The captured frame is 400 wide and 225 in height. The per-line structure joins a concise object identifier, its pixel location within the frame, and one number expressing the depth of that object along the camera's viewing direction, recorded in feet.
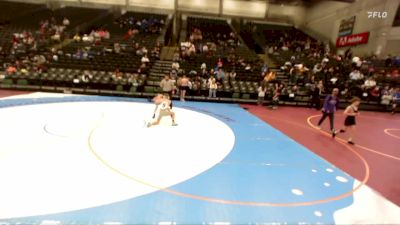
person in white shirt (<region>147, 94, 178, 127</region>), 23.57
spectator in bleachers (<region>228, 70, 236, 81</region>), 47.14
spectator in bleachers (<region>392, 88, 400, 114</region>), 43.45
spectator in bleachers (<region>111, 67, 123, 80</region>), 43.34
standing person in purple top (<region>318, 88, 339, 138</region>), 25.25
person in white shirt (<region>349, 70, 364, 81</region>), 48.78
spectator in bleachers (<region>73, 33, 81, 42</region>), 55.43
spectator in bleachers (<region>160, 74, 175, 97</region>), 38.78
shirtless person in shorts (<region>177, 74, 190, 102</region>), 40.47
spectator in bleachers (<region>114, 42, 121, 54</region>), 50.80
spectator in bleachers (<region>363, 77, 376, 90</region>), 46.75
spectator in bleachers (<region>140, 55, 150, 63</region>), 48.16
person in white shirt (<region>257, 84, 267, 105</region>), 41.32
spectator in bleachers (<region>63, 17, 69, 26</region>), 68.13
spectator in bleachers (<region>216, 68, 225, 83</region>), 45.85
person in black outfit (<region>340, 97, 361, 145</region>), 21.67
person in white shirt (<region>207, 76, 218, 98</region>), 42.19
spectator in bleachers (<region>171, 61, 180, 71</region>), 47.11
